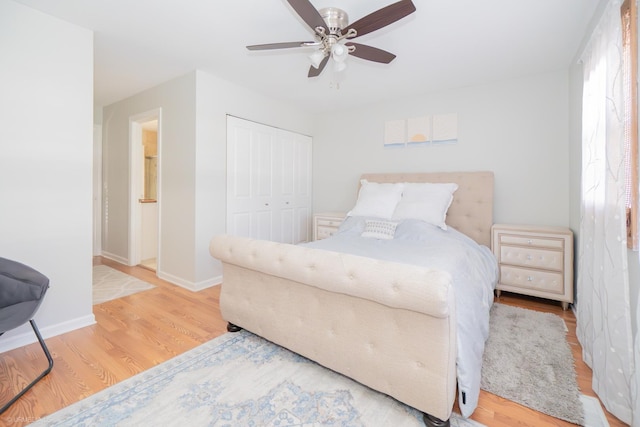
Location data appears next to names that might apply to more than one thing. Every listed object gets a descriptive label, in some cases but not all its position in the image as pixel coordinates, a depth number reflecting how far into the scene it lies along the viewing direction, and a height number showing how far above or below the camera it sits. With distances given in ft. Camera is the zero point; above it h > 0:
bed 4.09 -1.76
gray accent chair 4.98 -1.60
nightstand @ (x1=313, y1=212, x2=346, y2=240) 13.00 -0.64
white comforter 4.51 -1.19
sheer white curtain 4.43 -0.39
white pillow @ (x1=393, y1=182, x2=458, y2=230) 9.46 +0.25
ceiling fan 5.22 +3.64
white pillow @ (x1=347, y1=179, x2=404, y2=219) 10.21 +0.31
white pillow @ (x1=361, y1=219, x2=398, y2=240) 8.84 -0.63
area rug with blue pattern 4.44 -3.22
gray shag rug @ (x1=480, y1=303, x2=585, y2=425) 4.90 -3.19
